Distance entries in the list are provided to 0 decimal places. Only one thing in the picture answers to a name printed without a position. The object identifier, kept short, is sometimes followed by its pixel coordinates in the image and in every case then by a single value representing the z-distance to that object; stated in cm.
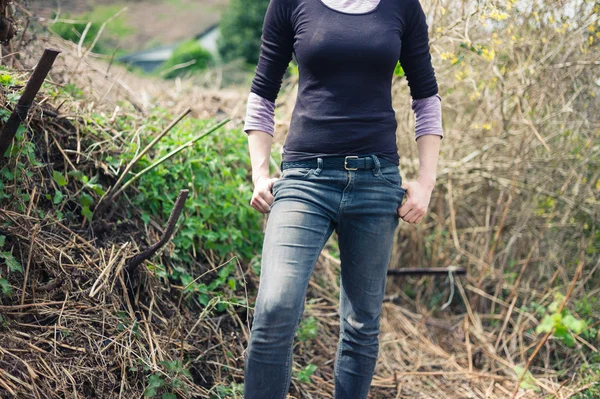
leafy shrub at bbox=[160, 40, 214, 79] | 1767
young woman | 176
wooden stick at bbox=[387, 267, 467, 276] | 366
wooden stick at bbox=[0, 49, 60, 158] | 208
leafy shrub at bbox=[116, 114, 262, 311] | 275
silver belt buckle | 182
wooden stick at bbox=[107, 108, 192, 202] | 257
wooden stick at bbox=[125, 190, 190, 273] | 231
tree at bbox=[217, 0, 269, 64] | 1986
